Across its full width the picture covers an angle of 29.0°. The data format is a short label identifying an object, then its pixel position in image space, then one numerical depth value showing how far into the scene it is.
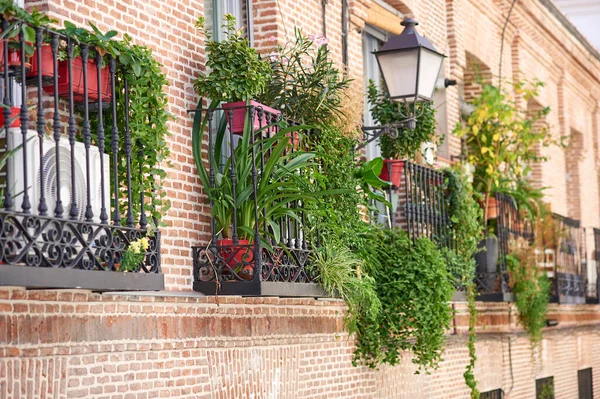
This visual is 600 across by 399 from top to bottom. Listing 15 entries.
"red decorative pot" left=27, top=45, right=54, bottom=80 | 6.49
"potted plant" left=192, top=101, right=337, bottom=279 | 8.42
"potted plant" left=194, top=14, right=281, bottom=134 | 8.60
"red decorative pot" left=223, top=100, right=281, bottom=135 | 8.61
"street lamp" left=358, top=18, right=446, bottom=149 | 10.62
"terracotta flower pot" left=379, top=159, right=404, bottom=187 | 11.74
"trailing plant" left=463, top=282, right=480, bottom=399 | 13.36
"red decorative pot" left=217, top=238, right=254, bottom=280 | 8.32
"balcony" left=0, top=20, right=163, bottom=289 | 5.80
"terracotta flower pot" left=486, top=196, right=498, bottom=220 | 14.39
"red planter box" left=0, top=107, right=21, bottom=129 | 6.19
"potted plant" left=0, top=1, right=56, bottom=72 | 5.93
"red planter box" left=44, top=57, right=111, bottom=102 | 6.82
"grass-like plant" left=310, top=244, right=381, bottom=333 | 9.45
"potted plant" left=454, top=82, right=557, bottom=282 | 14.27
